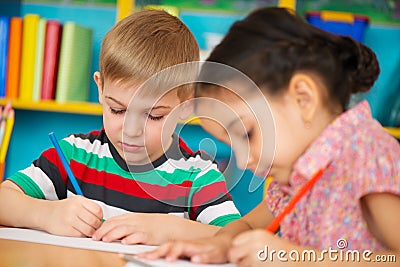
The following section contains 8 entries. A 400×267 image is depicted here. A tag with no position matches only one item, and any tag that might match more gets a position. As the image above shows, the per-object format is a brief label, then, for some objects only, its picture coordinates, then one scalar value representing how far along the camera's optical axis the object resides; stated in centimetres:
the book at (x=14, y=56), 219
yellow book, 217
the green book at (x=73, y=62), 215
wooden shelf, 215
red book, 215
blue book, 220
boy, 93
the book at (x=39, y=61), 216
